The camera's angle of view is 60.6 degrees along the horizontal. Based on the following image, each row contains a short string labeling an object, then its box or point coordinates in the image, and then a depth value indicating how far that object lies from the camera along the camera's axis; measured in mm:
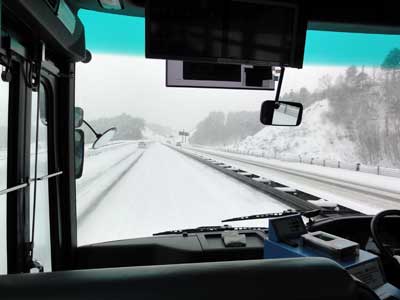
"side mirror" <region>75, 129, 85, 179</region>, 2824
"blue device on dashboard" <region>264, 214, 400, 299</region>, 1745
